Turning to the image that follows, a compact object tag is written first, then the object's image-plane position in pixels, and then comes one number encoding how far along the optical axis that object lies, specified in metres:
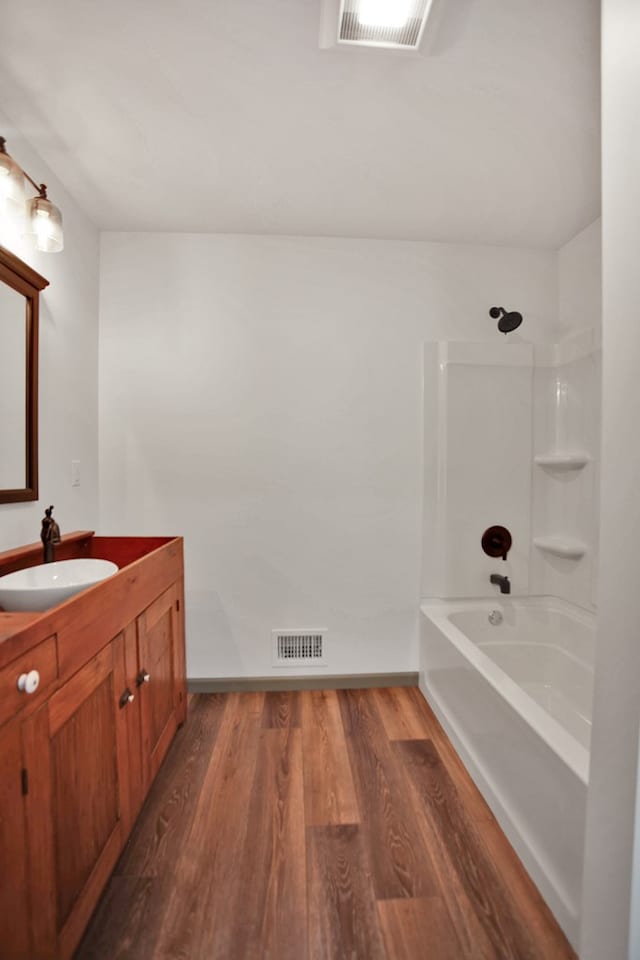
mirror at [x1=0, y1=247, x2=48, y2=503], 1.63
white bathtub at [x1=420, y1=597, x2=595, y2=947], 1.27
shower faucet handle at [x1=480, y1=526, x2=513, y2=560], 2.65
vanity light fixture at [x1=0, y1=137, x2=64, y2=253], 1.48
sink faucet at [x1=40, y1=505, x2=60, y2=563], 1.71
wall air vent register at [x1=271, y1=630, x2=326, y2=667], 2.59
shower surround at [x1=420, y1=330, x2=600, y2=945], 2.40
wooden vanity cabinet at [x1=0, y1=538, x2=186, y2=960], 0.90
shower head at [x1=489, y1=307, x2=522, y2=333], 2.47
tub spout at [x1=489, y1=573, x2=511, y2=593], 2.59
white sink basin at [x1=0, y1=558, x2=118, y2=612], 1.23
